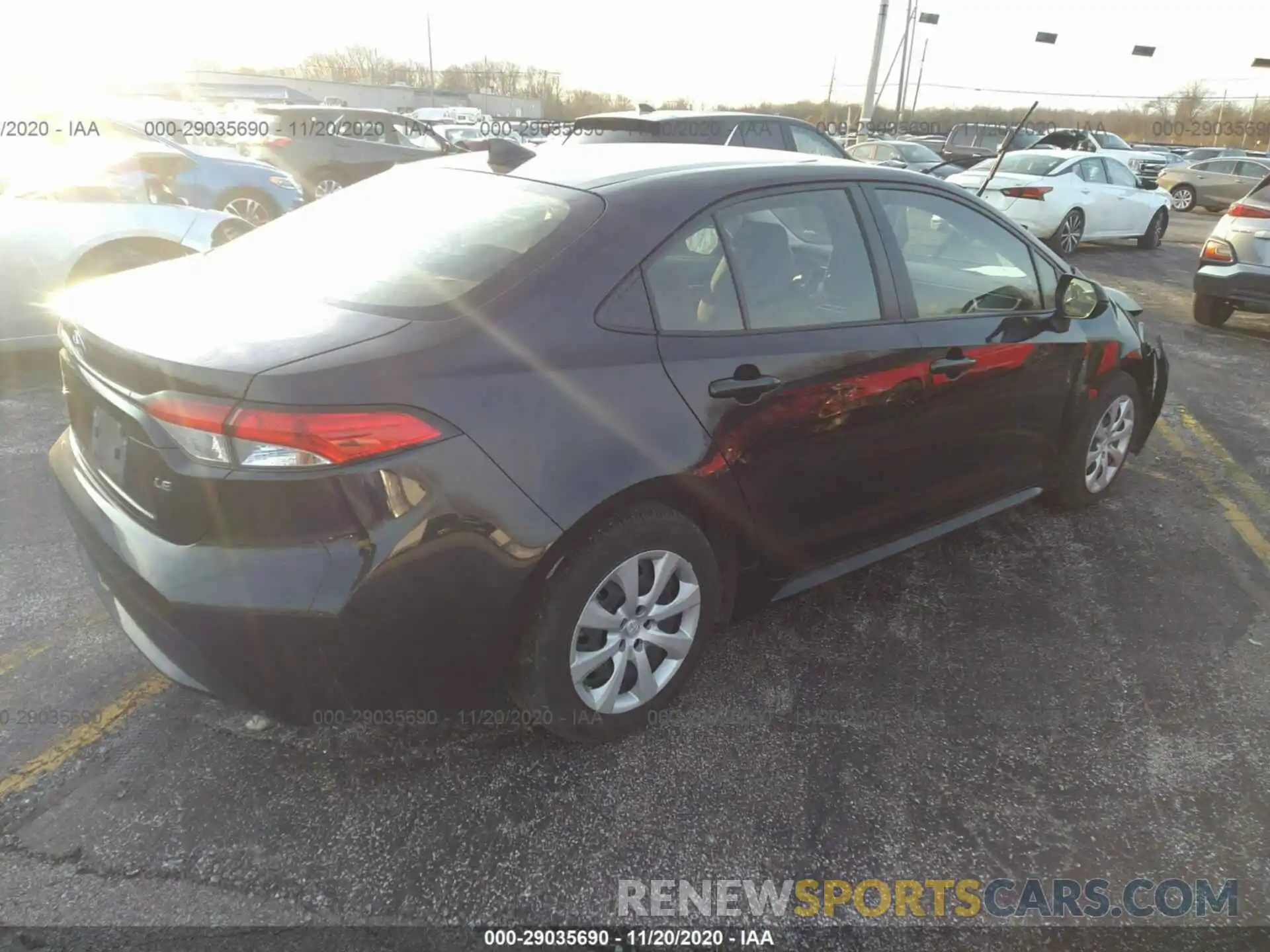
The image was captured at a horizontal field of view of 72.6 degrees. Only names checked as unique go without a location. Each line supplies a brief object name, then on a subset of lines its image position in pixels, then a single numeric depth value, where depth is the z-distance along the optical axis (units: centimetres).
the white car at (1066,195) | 1232
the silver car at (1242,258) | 760
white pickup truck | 2394
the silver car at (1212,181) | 2241
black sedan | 196
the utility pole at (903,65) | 3948
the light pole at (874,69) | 2516
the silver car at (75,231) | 552
